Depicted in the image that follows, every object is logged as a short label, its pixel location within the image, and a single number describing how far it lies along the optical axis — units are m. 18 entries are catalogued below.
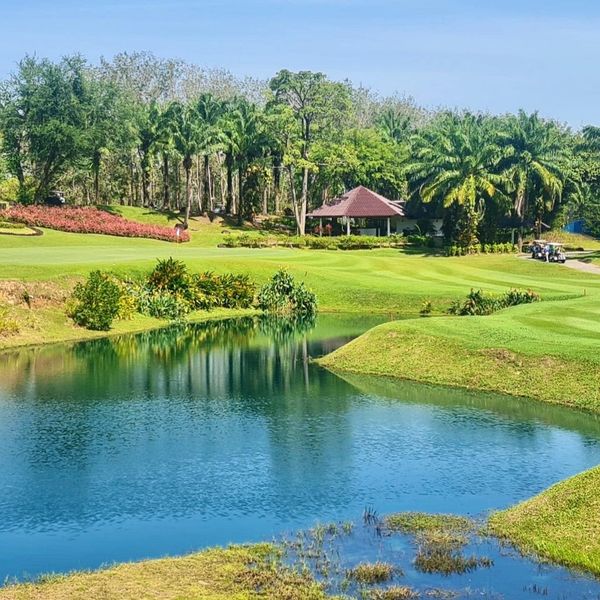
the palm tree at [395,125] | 138.50
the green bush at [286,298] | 60.00
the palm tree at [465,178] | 91.19
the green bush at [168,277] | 56.69
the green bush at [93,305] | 49.00
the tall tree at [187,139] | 105.62
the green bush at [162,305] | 54.69
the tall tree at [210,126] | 107.06
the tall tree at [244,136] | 110.25
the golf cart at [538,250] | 85.62
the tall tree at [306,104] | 109.69
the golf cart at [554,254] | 83.00
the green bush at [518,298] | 53.53
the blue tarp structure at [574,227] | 121.81
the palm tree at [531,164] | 97.88
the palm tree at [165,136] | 106.81
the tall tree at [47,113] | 99.62
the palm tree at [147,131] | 114.00
